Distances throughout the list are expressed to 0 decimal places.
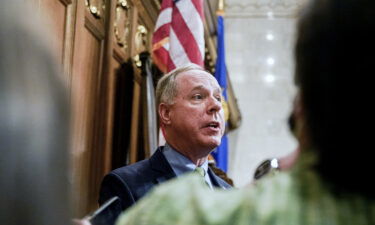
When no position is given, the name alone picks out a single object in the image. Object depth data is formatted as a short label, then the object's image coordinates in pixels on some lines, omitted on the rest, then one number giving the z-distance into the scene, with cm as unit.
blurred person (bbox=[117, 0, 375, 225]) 95
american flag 432
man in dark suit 259
